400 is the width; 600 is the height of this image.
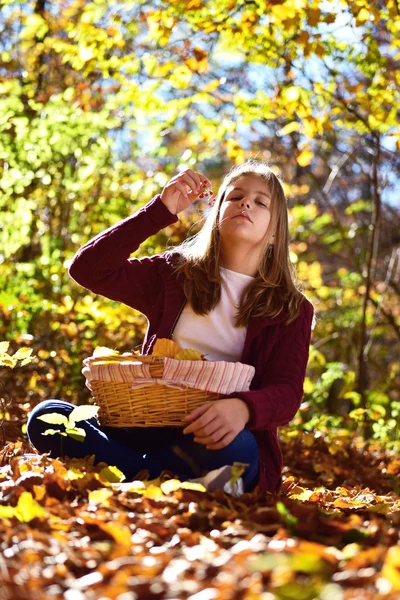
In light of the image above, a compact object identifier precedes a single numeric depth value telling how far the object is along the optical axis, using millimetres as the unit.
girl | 2408
